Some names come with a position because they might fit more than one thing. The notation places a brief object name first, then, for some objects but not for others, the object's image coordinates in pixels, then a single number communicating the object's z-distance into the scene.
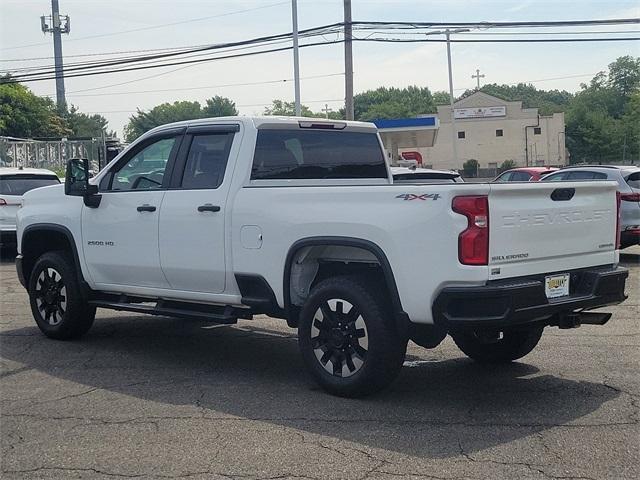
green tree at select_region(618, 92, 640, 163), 74.75
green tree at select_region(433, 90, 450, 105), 127.43
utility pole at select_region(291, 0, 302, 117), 26.66
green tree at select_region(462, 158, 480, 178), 69.25
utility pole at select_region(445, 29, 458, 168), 46.12
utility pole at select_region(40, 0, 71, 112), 82.01
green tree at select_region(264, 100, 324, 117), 97.41
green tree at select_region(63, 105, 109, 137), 77.06
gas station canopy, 39.22
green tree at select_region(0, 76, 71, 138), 54.94
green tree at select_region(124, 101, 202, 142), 82.06
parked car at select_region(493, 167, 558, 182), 19.67
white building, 80.00
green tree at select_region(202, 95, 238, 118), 81.69
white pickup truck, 5.25
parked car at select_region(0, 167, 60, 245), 15.80
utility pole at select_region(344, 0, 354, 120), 25.97
